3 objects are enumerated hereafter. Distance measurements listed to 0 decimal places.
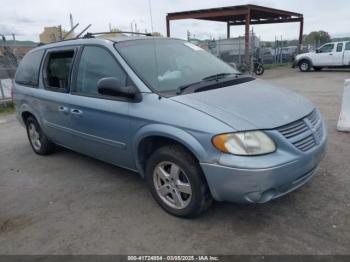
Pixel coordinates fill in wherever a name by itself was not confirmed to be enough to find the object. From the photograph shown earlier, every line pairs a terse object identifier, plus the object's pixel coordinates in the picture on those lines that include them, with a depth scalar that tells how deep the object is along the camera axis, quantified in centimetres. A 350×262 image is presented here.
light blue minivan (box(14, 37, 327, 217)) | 268
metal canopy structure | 1830
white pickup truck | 1786
